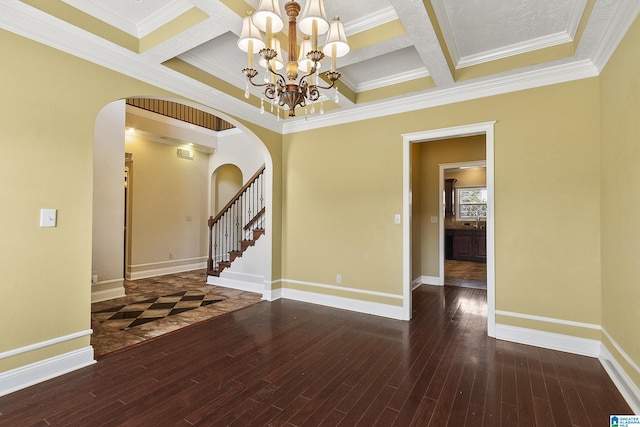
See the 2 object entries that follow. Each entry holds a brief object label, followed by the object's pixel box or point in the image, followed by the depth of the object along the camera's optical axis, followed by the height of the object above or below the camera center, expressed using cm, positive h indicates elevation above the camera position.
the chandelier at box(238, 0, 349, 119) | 204 +132
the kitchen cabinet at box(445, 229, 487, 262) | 836 -78
